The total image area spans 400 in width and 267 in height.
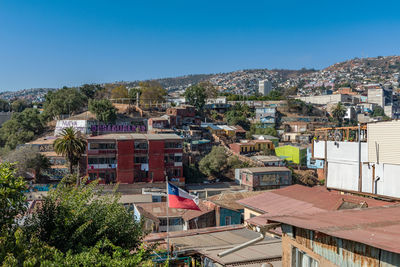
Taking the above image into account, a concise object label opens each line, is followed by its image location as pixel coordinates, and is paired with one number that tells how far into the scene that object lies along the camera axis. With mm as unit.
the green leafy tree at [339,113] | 87094
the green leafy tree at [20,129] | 56512
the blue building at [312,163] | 52094
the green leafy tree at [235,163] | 50112
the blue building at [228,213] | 24953
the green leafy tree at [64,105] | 65625
